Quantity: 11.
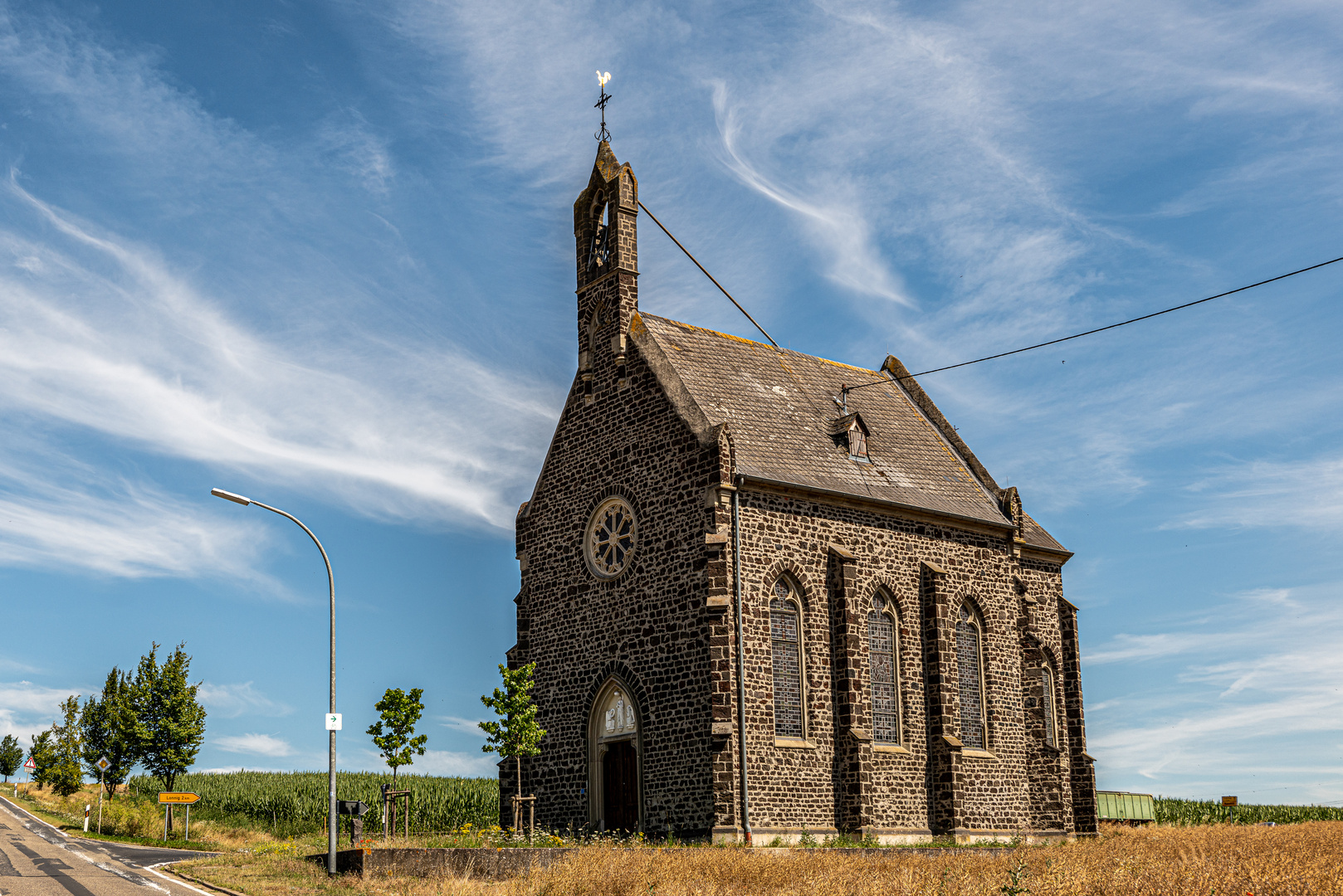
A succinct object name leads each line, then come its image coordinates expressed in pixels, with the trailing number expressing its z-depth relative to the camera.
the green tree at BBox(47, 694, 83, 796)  63.81
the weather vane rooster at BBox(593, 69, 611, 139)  33.56
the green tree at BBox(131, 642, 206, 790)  43.12
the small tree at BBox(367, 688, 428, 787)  30.27
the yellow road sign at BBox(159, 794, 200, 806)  37.50
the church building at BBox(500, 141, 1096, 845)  27.27
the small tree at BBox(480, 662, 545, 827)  28.12
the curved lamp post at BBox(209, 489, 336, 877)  23.69
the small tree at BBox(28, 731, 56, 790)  68.38
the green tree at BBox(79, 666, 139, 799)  43.81
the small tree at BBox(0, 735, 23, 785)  98.38
